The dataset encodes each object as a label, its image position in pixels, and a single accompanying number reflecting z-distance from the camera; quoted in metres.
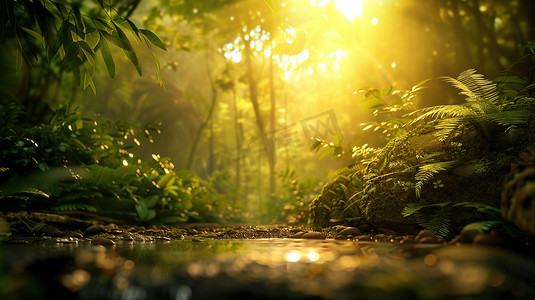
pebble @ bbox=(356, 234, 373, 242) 3.04
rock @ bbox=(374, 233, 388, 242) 2.94
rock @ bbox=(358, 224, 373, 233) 3.67
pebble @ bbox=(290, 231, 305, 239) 3.47
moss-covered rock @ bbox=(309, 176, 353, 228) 4.25
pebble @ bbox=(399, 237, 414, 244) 2.56
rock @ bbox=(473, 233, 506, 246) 1.78
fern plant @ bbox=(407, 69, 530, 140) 2.81
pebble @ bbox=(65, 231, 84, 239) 3.39
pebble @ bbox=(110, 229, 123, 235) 3.81
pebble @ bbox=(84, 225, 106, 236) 3.78
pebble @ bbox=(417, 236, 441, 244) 2.31
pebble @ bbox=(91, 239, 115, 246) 2.70
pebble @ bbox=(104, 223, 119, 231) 4.13
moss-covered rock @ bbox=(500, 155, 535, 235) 1.52
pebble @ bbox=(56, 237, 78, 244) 2.74
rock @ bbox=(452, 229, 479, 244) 2.00
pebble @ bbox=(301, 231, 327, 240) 3.27
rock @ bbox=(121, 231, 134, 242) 3.28
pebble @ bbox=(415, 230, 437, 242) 2.48
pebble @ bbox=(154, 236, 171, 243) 3.34
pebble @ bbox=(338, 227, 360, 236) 3.44
